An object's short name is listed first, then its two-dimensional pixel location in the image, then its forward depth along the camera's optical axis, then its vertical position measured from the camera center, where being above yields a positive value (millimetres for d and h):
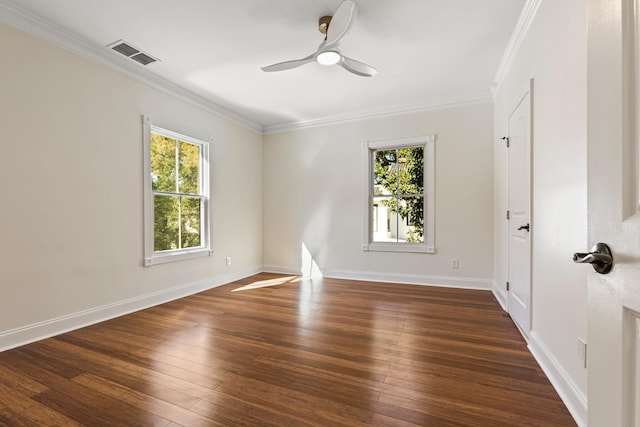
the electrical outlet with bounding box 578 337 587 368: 1423 -691
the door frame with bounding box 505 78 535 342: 2238 +126
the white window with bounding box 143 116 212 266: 3422 +193
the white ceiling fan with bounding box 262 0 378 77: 2174 +1406
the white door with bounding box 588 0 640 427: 581 -3
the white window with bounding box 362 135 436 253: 4355 +259
